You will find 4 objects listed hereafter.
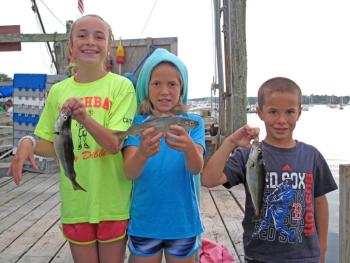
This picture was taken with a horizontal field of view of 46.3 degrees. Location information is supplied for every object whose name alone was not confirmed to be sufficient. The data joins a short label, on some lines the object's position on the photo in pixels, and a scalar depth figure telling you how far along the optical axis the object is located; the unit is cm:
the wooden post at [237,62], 659
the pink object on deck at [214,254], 337
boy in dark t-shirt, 230
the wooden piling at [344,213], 239
